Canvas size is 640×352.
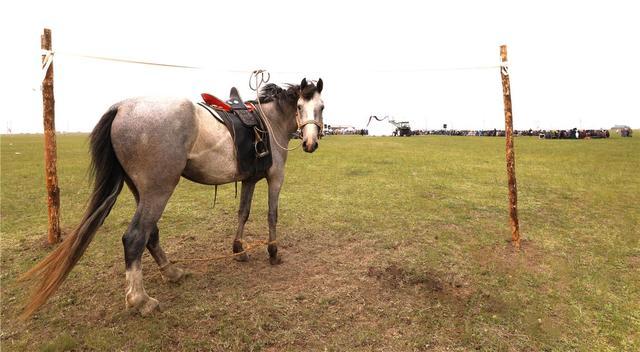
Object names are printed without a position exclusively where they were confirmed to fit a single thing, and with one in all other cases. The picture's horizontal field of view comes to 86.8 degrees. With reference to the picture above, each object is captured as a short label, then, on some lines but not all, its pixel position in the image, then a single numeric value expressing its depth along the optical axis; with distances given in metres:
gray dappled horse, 3.91
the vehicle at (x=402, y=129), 64.54
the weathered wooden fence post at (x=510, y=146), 6.41
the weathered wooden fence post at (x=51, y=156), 6.24
